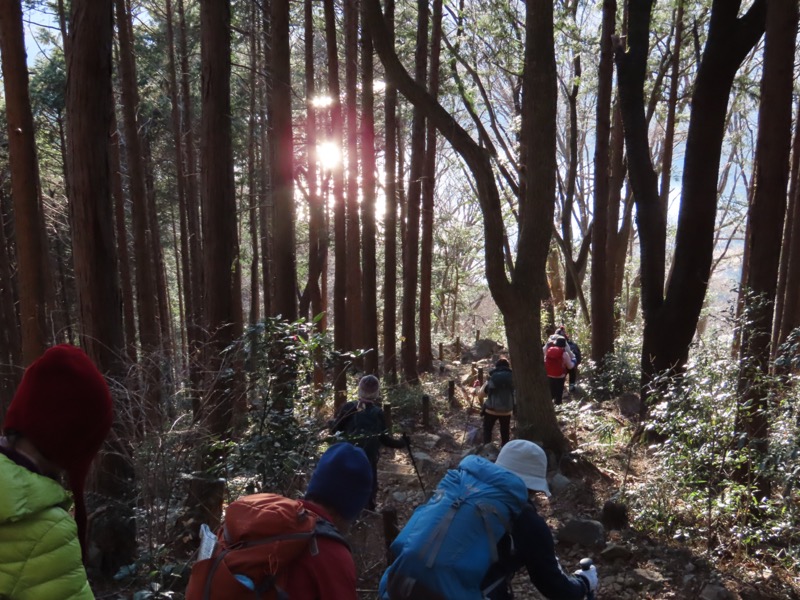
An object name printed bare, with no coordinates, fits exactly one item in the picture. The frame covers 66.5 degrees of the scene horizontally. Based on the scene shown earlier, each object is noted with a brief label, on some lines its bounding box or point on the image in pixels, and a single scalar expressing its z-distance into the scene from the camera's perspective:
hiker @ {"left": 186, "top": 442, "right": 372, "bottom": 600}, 1.99
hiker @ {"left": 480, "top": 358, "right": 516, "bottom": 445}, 9.37
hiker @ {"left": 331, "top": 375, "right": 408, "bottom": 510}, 6.04
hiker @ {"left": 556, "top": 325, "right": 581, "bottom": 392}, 13.54
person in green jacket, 1.63
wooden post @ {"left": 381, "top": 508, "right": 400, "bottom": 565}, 5.44
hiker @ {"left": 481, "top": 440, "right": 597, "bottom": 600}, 2.65
